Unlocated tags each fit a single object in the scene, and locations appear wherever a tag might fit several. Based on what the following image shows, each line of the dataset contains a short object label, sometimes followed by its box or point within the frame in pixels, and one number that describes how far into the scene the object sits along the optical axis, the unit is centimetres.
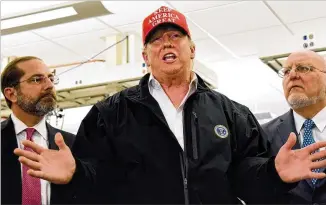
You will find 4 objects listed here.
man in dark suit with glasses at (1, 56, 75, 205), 220
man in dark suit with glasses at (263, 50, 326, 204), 221
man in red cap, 165
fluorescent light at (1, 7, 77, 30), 319
